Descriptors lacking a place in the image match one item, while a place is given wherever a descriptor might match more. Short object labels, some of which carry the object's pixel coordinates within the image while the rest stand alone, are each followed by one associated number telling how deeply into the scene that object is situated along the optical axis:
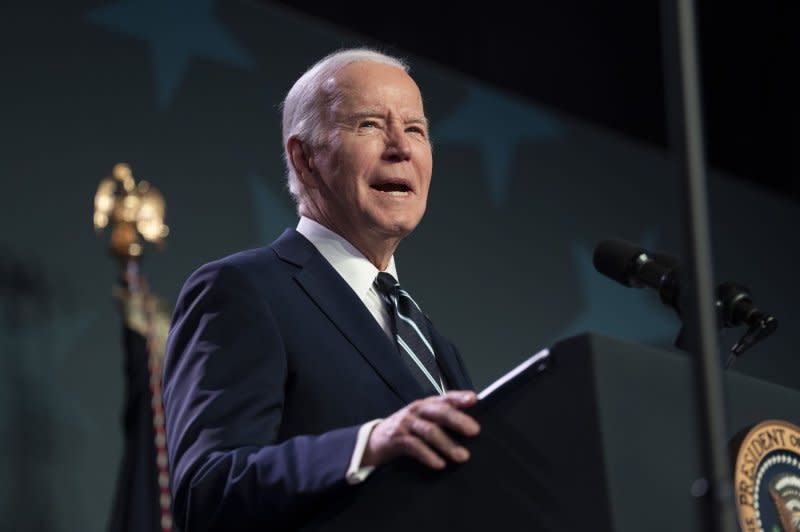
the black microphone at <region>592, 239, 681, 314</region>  5.42
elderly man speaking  5.22
